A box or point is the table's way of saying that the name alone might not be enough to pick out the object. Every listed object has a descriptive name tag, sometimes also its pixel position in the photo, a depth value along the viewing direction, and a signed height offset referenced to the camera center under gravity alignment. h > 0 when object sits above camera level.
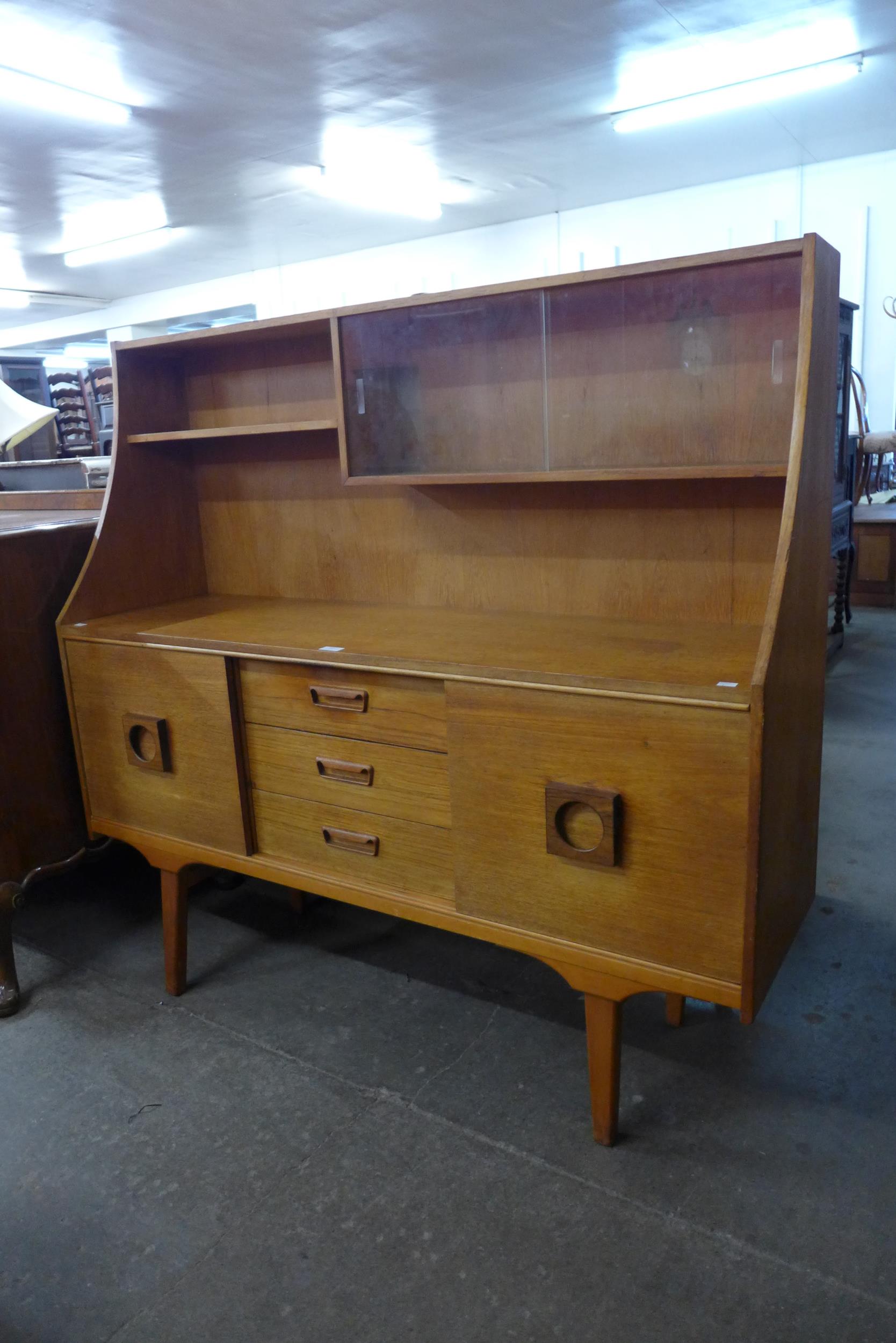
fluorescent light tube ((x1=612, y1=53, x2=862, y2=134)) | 5.43 +1.86
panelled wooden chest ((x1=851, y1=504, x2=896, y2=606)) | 5.95 -0.94
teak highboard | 1.44 -0.38
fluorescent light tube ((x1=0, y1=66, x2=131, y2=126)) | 5.05 +1.88
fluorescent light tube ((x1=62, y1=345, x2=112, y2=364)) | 15.12 +1.46
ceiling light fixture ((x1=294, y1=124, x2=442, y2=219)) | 6.38 +1.88
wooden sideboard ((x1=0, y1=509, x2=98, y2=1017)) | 2.12 -0.60
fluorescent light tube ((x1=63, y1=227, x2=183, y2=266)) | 9.05 +1.88
